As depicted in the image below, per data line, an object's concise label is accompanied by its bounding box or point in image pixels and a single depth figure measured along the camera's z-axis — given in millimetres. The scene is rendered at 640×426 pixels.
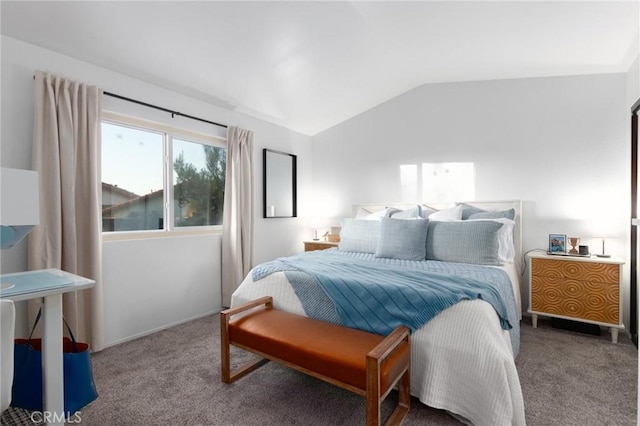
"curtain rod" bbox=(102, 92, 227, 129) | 2549
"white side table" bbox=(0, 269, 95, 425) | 1282
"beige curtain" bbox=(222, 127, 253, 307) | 3434
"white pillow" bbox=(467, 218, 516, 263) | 2648
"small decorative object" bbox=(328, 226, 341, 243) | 4273
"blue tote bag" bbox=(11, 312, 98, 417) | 1477
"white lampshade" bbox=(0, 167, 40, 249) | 1149
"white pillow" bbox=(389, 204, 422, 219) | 3379
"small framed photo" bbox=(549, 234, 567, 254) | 2934
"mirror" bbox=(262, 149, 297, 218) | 4016
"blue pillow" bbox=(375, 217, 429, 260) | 2773
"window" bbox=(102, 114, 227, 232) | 2707
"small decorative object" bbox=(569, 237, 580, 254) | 2895
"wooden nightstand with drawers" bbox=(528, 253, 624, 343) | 2562
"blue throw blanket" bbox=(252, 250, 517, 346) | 1702
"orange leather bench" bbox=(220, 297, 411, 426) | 1411
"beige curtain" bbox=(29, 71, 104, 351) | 2135
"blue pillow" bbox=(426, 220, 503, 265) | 2523
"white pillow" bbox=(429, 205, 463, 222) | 3146
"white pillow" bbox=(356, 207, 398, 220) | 3505
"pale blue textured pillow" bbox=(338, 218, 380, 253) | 3156
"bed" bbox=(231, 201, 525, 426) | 1482
